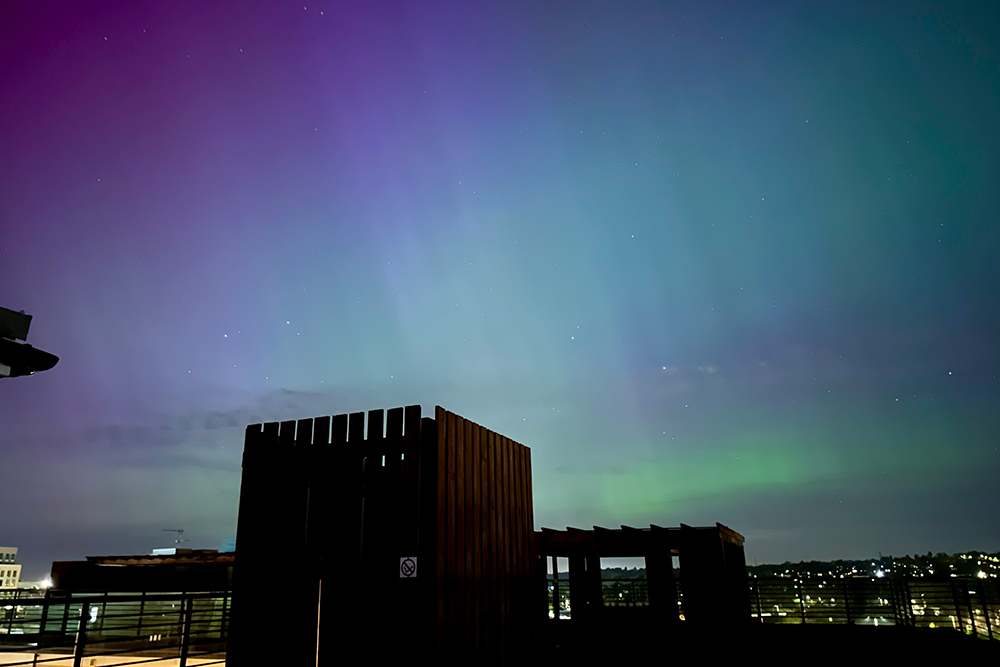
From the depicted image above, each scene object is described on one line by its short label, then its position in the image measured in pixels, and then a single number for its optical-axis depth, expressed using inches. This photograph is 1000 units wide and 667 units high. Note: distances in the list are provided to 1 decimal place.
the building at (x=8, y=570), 5374.0
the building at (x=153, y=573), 494.0
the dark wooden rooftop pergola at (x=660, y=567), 434.9
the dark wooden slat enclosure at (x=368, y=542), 291.9
